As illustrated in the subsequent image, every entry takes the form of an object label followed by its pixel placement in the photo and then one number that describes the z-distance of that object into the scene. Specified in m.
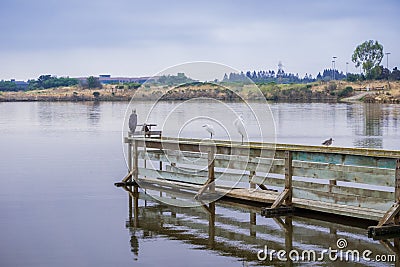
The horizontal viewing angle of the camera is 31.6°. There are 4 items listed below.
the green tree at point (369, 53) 146.50
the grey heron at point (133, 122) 16.53
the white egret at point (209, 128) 14.73
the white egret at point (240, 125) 14.11
